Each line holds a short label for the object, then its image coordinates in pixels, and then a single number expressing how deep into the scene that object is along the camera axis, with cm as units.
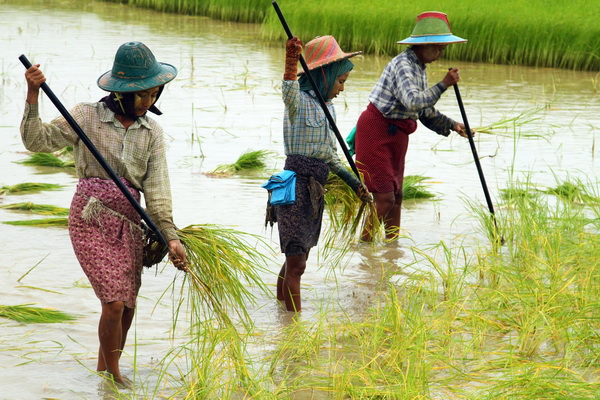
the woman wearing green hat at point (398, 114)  1019
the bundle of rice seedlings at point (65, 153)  1538
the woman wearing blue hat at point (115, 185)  668
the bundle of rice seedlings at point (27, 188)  1282
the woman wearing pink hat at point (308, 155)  840
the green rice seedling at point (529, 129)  1808
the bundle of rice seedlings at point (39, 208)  1181
